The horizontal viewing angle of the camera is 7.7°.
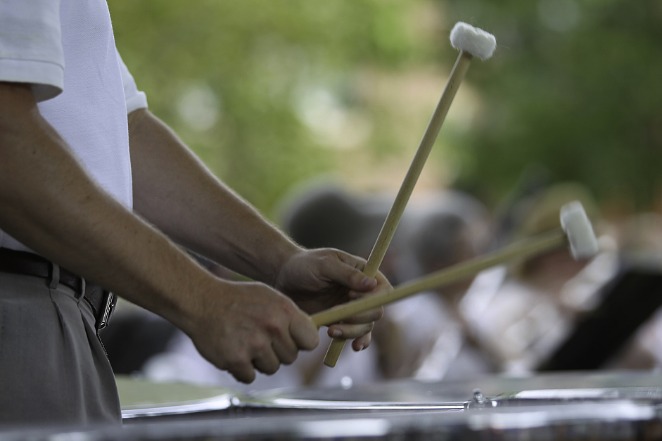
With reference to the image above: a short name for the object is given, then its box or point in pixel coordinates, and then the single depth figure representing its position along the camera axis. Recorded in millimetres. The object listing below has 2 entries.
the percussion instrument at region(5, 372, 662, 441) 3918
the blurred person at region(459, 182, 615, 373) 8403
